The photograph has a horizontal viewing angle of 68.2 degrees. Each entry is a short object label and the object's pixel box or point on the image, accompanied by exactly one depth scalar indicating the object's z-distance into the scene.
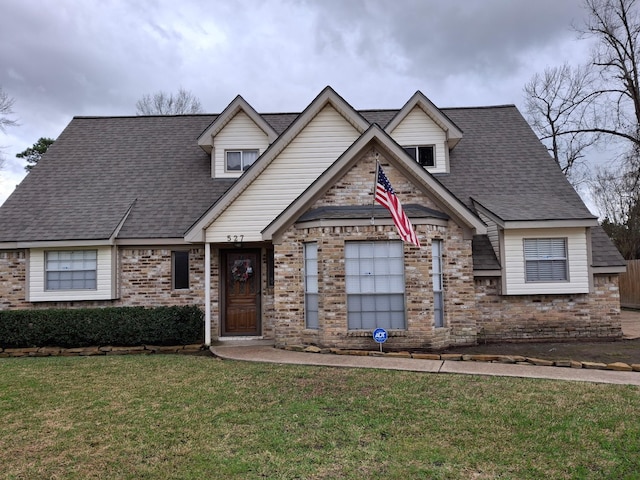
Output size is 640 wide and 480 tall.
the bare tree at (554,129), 27.41
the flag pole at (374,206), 9.44
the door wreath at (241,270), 12.48
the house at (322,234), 10.09
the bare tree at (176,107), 32.97
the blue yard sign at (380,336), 9.54
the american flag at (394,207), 8.79
